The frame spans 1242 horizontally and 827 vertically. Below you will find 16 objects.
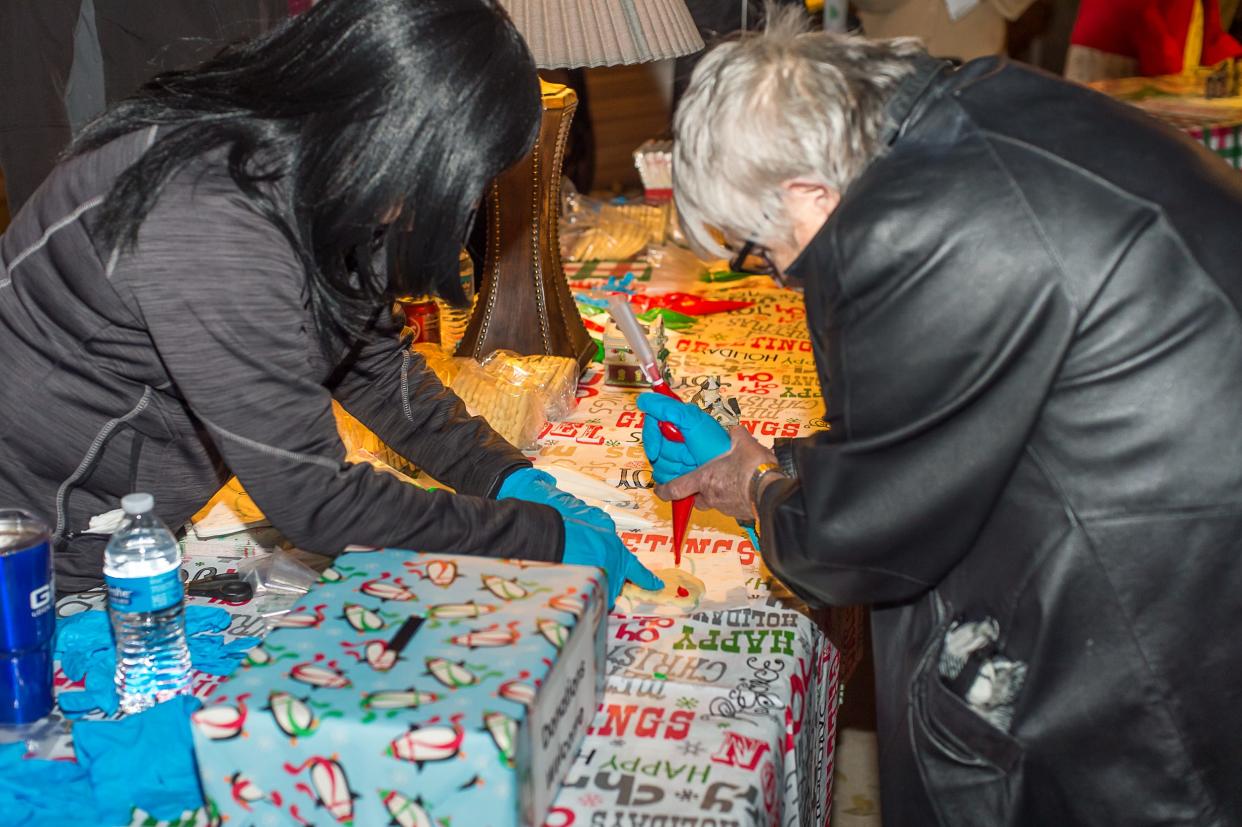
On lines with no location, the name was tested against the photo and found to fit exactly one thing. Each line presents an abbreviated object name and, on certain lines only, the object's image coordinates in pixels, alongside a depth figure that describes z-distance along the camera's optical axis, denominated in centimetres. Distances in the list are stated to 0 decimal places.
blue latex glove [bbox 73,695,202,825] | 103
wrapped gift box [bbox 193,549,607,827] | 90
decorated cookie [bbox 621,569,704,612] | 138
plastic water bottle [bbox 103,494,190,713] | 109
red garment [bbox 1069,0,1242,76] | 382
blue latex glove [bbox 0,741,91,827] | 102
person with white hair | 103
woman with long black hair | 112
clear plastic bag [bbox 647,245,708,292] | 257
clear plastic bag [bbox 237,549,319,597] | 140
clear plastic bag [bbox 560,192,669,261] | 277
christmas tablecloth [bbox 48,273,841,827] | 105
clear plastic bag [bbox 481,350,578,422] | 187
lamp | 181
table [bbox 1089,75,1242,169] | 314
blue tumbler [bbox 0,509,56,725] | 107
